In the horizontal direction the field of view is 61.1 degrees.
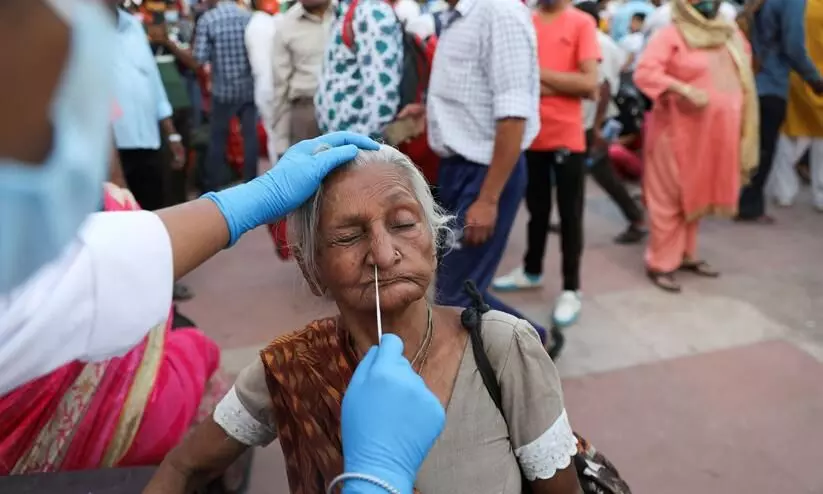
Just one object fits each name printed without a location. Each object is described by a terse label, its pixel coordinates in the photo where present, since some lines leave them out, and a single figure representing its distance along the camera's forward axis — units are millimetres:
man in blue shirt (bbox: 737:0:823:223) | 4445
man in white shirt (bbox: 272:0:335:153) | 3598
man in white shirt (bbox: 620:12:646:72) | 6445
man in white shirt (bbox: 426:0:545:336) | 2232
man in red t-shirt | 3082
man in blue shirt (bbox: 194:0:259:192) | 5332
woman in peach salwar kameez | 3520
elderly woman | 1287
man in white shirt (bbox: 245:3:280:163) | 4652
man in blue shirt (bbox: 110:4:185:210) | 3334
